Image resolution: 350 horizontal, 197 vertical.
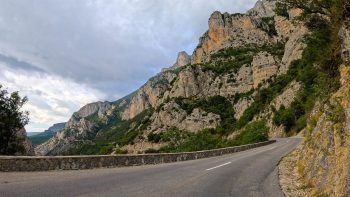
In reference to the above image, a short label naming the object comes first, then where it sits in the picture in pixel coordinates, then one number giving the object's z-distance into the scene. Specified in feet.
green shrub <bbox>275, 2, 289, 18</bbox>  89.92
